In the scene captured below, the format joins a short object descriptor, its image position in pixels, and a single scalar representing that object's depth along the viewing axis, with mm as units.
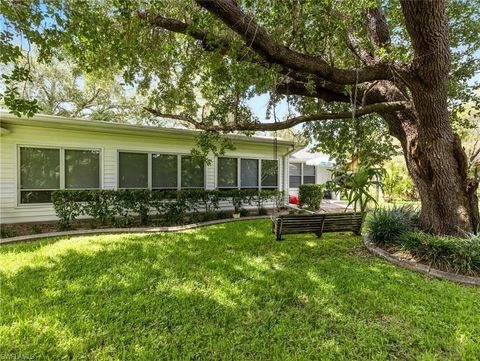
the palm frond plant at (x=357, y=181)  5270
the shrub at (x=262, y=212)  10154
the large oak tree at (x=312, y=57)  4039
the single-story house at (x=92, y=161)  7363
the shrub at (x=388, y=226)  5555
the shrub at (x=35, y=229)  6748
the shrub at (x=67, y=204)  7059
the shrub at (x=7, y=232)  6320
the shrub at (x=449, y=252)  4215
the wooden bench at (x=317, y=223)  5844
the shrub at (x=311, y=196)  11788
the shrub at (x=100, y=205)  7320
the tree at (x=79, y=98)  20062
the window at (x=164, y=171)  9234
